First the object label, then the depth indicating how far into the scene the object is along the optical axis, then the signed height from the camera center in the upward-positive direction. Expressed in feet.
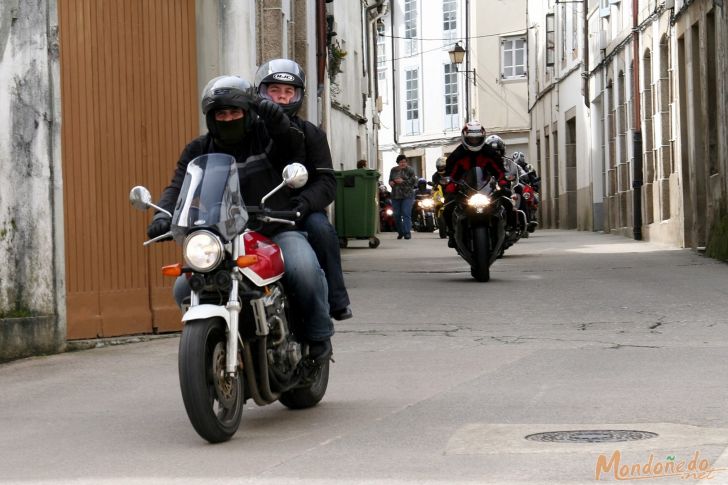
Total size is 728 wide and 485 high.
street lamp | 169.48 +18.28
